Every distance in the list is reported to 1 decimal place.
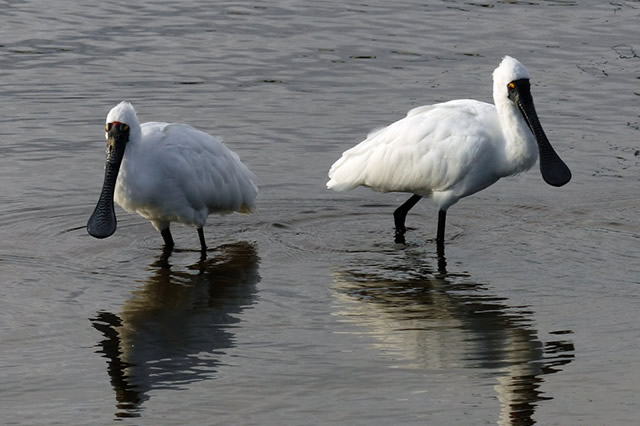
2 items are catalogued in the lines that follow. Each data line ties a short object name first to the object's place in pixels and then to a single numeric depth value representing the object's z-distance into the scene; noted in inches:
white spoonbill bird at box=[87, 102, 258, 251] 765.3
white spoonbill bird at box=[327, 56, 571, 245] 825.5
